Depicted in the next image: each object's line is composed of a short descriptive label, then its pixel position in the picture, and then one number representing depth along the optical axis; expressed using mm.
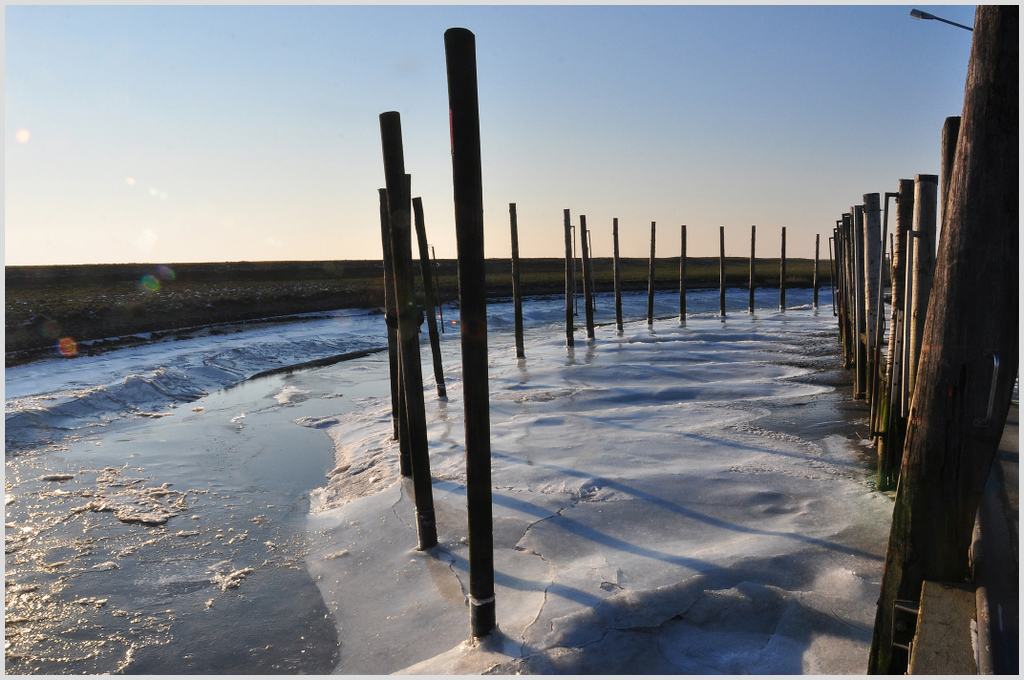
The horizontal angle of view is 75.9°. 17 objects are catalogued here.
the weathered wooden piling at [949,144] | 3898
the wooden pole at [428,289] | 9698
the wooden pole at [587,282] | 19703
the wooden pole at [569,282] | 17609
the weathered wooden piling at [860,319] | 8971
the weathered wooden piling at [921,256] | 4758
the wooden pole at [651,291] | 25047
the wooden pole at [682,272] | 25438
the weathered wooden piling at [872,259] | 7543
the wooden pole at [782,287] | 30359
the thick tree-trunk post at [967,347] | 2383
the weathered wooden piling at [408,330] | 4852
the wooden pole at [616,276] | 21859
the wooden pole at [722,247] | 28214
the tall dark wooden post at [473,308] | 3094
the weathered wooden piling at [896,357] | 5691
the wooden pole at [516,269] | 16031
